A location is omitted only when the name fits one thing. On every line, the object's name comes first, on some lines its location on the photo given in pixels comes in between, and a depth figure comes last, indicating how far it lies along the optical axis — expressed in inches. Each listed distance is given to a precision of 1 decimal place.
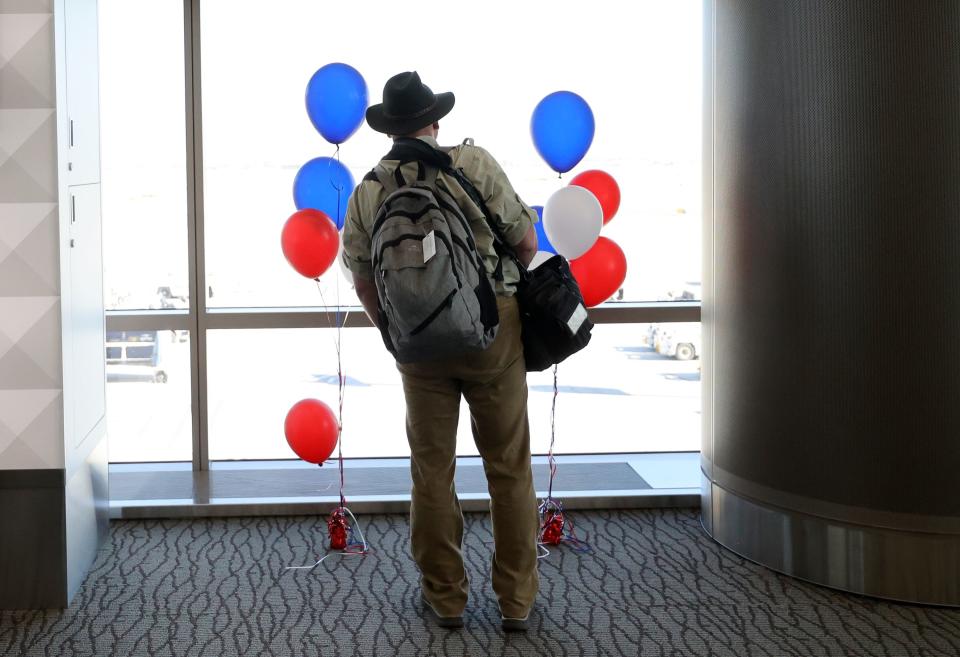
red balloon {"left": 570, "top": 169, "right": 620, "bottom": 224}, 150.3
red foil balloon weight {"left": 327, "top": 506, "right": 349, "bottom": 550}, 151.4
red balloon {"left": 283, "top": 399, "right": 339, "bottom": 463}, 150.7
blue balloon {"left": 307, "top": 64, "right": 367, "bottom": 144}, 142.3
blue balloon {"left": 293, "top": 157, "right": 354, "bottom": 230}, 147.5
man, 117.0
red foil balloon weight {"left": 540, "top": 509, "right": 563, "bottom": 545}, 153.8
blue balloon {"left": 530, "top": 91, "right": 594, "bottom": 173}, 144.8
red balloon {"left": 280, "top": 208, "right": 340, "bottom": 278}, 143.0
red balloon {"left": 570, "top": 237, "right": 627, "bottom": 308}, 147.4
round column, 125.9
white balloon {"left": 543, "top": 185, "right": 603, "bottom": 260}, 138.9
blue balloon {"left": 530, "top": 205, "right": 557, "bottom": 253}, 145.1
